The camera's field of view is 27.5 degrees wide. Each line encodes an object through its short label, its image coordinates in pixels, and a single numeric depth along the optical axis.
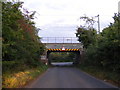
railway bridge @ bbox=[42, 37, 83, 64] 58.84
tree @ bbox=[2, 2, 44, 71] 13.65
